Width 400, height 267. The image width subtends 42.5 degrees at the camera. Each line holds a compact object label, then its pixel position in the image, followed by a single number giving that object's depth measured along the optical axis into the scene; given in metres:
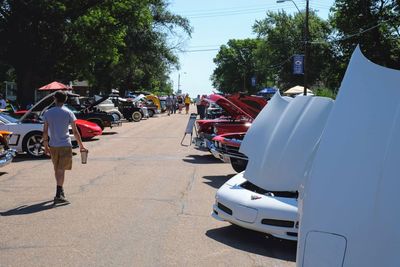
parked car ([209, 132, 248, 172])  11.09
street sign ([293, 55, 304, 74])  38.16
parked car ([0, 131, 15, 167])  10.28
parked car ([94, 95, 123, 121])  25.66
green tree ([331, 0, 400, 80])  42.78
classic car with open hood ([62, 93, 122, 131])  21.66
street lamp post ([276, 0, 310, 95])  33.69
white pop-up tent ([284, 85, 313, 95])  41.53
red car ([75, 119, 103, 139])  18.50
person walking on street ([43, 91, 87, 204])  8.02
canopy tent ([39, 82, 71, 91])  27.42
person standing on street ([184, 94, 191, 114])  47.06
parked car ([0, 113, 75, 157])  13.82
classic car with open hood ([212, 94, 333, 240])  4.86
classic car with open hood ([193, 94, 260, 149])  13.64
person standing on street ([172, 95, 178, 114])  46.95
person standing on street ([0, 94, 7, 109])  23.64
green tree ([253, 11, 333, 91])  60.78
